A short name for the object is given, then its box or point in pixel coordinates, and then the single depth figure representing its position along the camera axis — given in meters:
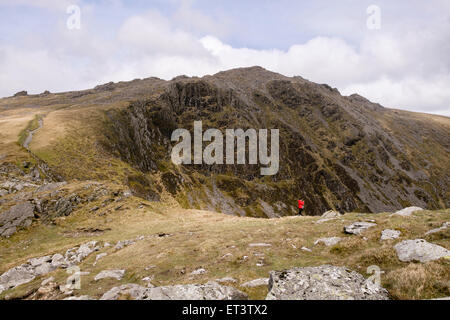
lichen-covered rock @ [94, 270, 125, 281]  17.09
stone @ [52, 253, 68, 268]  23.25
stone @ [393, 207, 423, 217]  23.77
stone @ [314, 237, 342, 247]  18.00
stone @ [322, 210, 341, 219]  28.80
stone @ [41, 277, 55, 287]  18.30
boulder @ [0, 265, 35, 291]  20.17
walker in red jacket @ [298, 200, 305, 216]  36.68
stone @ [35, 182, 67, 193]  44.41
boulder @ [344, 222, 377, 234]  19.58
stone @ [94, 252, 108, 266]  23.59
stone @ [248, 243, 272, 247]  19.50
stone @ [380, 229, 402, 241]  16.47
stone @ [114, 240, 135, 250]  26.65
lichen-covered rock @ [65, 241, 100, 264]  24.56
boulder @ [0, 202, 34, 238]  34.38
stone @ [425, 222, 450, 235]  15.44
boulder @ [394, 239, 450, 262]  11.70
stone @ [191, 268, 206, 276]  15.43
